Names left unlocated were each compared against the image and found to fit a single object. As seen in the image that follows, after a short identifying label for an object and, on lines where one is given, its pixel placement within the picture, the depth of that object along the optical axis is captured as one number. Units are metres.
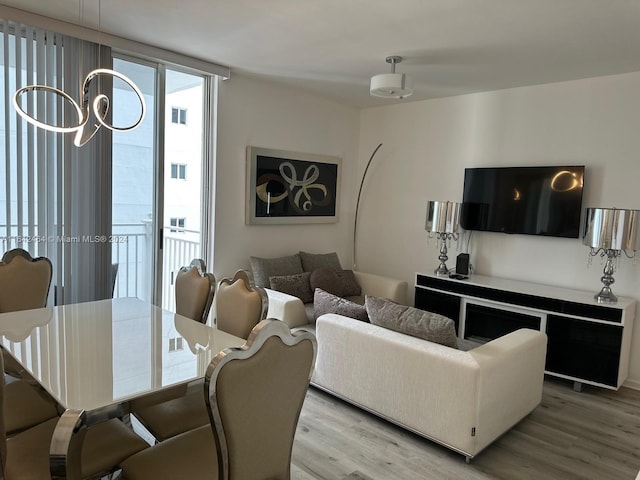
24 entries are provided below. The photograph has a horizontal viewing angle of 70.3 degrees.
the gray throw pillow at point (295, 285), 4.18
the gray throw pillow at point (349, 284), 4.54
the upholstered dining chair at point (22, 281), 2.71
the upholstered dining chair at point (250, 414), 1.41
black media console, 3.51
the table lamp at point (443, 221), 4.46
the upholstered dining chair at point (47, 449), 1.54
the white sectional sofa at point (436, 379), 2.48
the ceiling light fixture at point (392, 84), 3.46
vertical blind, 3.09
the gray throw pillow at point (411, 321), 2.65
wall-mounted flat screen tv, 3.98
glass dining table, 1.47
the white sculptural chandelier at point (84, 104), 2.11
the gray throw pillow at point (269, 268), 4.36
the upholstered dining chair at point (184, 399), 1.85
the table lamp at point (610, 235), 3.44
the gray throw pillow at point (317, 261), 4.82
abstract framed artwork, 4.59
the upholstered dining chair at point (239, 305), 2.40
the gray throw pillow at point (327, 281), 4.36
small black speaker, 4.50
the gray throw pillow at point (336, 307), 3.11
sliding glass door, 3.71
